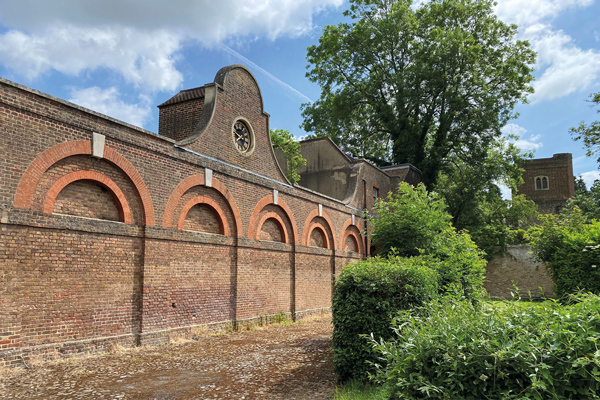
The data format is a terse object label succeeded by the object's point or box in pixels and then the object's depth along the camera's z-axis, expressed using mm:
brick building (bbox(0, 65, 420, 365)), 8305
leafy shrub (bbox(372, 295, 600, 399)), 3215
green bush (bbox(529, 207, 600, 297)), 13219
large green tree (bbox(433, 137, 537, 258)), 30328
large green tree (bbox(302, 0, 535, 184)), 28188
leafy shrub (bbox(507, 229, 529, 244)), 32188
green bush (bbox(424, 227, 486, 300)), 10797
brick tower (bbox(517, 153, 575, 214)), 53656
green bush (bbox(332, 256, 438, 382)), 6617
